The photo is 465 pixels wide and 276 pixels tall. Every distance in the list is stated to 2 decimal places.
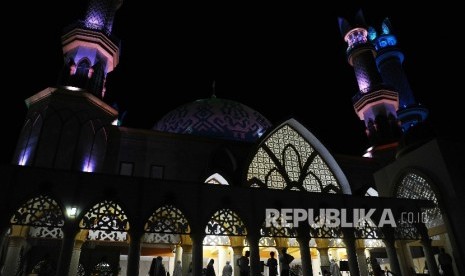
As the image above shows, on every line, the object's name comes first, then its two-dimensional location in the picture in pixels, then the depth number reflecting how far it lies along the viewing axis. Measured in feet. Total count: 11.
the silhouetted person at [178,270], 43.32
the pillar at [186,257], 46.29
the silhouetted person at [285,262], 36.40
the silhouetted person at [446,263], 39.86
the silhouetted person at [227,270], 42.88
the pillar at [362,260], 54.25
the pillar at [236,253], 49.49
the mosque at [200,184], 36.01
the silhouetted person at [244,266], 36.63
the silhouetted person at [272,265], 37.06
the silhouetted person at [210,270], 38.37
